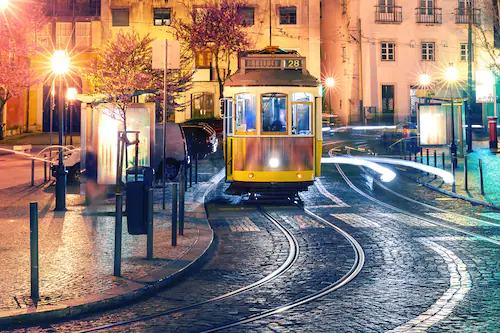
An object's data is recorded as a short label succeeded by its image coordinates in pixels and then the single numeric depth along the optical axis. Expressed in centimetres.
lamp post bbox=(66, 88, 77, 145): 4036
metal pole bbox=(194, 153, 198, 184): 2384
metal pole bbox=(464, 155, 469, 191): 2066
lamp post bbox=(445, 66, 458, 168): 2697
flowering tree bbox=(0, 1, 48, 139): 4962
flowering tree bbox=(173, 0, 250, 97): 5381
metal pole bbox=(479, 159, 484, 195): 1960
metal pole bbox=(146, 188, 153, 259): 1035
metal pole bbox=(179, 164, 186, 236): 1254
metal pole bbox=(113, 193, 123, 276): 926
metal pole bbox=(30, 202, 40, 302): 808
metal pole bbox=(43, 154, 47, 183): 2335
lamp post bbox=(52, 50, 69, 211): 1620
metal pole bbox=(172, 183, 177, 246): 1170
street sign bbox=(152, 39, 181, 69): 1504
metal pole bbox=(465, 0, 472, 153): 3712
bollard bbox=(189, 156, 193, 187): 2250
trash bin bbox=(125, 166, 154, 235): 1110
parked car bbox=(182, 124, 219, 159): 3206
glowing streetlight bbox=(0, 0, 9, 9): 1620
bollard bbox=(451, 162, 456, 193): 2057
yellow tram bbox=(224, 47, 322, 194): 1842
